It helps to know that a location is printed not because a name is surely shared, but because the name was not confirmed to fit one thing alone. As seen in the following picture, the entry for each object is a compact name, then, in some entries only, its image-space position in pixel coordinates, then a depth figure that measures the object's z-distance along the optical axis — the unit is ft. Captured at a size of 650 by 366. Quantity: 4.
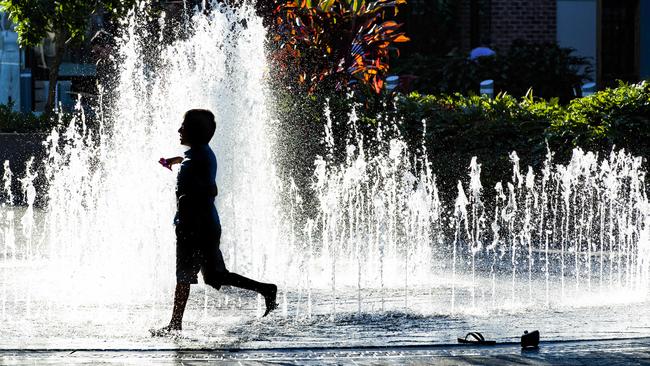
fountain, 62.23
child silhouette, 57.52
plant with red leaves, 120.37
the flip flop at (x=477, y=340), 54.44
